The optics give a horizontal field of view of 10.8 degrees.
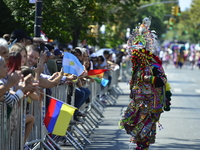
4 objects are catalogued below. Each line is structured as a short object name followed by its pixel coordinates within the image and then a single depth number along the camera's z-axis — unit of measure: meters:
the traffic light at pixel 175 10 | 82.60
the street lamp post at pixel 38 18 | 20.45
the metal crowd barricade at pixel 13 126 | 11.03
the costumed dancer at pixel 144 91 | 15.68
